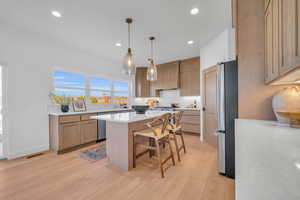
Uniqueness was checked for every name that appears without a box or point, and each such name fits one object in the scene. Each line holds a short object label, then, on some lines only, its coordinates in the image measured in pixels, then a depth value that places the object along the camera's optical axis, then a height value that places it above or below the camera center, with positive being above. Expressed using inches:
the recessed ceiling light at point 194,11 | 76.6 +59.7
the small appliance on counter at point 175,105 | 185.9 -8.2
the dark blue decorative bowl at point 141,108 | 96.4 -6.6
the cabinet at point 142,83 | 207.5 +29.9
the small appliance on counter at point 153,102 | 213.1 -3.7
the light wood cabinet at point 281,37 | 30.3 +19.8
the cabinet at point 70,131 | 105.2 -30.1
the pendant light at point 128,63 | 88.5 +28.6
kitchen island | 78.0 -28.4
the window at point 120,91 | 187.6 +14.9
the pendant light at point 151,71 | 105.2 +26.2
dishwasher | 134.6 -35.8
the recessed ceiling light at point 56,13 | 78.4 +59.5
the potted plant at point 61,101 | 117.0 -0.6
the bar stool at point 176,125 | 92.0 -21.5
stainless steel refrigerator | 68.7 -7.7
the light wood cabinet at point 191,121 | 151.5 -28.6
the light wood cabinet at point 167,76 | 176.7 +37.5
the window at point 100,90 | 157.5 +14.2
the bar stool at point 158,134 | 71.9 -22.7
